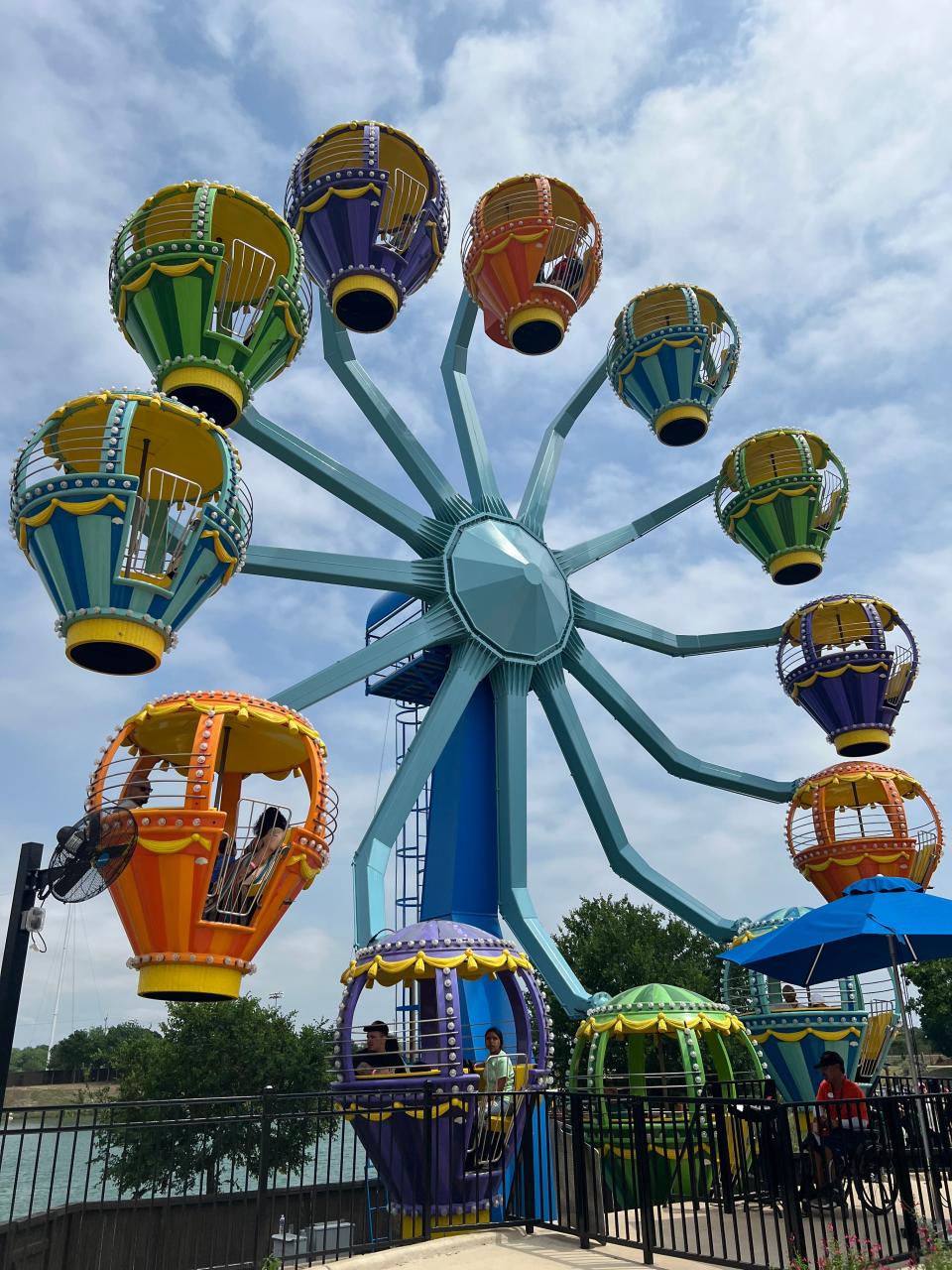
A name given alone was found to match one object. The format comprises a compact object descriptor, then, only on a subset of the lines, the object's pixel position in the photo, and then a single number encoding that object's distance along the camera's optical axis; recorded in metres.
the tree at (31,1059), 76.38
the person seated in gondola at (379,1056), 11.06
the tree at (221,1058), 33.06
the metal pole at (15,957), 7.54
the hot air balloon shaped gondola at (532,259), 19.91
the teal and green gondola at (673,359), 21.66
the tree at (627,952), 32.69
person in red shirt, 7.84
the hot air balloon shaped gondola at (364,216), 17.77
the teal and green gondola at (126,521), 11.46
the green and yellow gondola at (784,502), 21.77
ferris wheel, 11.70
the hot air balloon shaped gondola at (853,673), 20.45
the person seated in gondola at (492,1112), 10.39
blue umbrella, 8.39
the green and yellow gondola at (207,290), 14.16
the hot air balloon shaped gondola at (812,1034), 14.98
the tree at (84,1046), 63.05
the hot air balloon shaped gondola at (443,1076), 10.33
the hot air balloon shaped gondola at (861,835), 18.28
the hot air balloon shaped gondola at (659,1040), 12.99
